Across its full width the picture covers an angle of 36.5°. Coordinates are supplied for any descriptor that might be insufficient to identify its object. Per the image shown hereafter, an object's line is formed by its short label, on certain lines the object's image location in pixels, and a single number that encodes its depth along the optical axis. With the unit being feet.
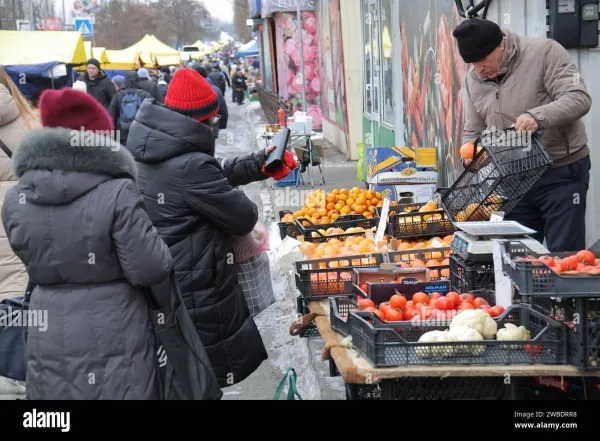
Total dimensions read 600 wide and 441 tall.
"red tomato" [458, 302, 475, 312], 14.48
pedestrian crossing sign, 104.01
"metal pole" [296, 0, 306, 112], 69.31
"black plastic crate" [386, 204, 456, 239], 21.53
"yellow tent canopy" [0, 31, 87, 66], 60.80
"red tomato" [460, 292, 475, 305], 14.82
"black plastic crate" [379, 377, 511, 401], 12.84
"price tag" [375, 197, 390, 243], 21.53
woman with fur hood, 12.52
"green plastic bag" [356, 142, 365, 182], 42.57
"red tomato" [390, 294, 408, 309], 14.92
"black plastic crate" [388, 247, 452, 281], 19.11
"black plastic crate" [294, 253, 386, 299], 17.72
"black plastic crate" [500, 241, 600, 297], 11.94
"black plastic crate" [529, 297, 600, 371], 12.10
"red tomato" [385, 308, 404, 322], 14.38
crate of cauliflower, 12.59
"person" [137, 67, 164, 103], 55.67
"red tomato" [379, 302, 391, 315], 14.73
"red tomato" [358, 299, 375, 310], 15.16
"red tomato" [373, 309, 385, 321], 14.47
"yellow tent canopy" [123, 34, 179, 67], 164.66
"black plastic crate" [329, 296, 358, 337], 14.57
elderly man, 17.48
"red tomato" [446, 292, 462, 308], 14.67
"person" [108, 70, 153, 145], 48.16
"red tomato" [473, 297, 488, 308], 14.70
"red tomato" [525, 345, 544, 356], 12.66
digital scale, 15.06
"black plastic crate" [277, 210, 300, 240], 24.99
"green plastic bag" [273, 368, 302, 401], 17.25
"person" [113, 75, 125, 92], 69.21
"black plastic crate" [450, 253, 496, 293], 15.56
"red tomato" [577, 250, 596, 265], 13.32
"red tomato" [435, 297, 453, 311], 14.60
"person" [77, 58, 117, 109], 54.13
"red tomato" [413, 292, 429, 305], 15.28
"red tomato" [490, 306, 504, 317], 14.09
